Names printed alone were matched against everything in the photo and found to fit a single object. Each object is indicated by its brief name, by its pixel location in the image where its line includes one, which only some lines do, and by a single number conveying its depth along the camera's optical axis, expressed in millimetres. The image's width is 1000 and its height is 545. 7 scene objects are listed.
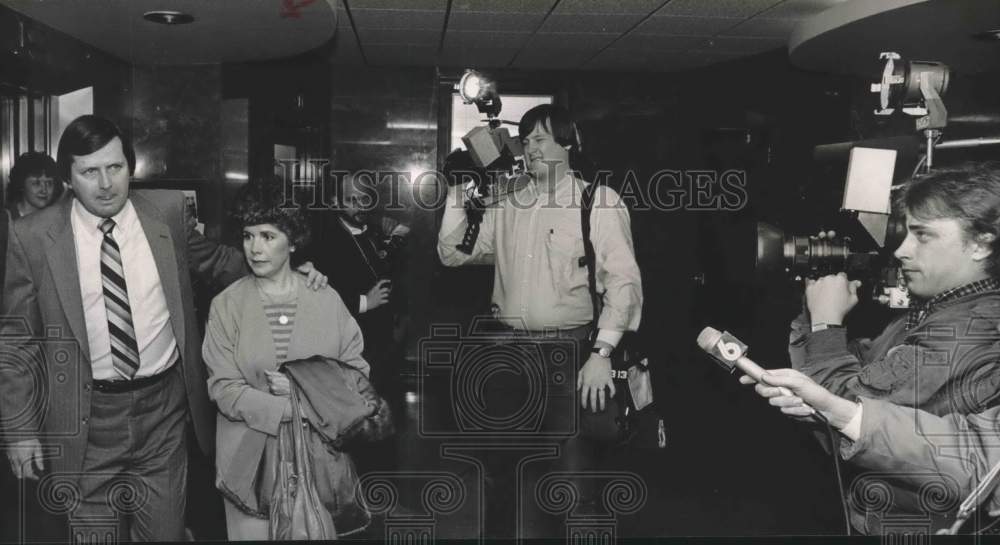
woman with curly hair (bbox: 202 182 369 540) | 3096
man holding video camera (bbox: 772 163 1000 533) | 2646
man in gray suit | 2953
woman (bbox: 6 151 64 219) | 2965
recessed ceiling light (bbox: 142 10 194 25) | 3045
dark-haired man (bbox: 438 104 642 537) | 3305
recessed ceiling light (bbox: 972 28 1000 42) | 3330
